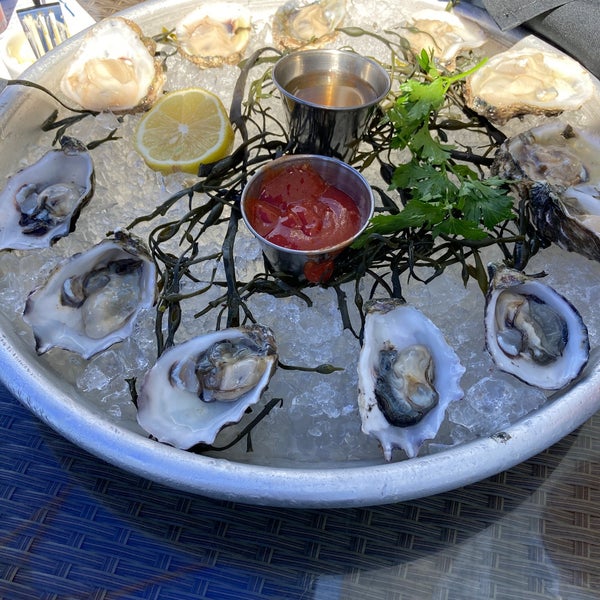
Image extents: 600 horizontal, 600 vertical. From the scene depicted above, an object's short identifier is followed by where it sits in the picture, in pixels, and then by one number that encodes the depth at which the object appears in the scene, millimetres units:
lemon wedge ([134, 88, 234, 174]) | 367
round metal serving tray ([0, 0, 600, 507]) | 254
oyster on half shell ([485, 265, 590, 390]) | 288
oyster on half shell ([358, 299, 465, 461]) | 274
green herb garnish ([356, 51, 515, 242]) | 305
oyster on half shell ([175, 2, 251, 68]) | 427
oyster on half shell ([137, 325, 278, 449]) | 276
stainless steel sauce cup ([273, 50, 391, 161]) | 357
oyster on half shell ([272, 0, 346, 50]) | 434
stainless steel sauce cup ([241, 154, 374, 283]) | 309
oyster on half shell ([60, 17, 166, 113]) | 387
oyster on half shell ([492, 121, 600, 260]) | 313
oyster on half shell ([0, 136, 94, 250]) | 335
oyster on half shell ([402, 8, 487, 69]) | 427
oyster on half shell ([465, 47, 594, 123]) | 390
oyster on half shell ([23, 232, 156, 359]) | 299
